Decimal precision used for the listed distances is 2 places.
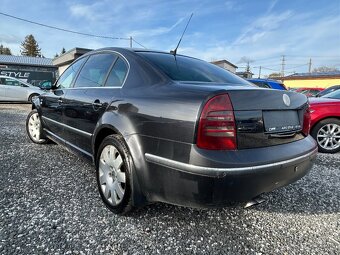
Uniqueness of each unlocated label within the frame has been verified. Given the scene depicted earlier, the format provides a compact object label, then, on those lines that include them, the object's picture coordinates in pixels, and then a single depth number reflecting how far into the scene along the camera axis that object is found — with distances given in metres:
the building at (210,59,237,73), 25.70
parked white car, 13.58
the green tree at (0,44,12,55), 76.25
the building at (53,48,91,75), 17.81
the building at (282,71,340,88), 34.59
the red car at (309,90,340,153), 4.85
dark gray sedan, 1.74
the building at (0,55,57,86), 26.94
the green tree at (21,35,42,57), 67.06
